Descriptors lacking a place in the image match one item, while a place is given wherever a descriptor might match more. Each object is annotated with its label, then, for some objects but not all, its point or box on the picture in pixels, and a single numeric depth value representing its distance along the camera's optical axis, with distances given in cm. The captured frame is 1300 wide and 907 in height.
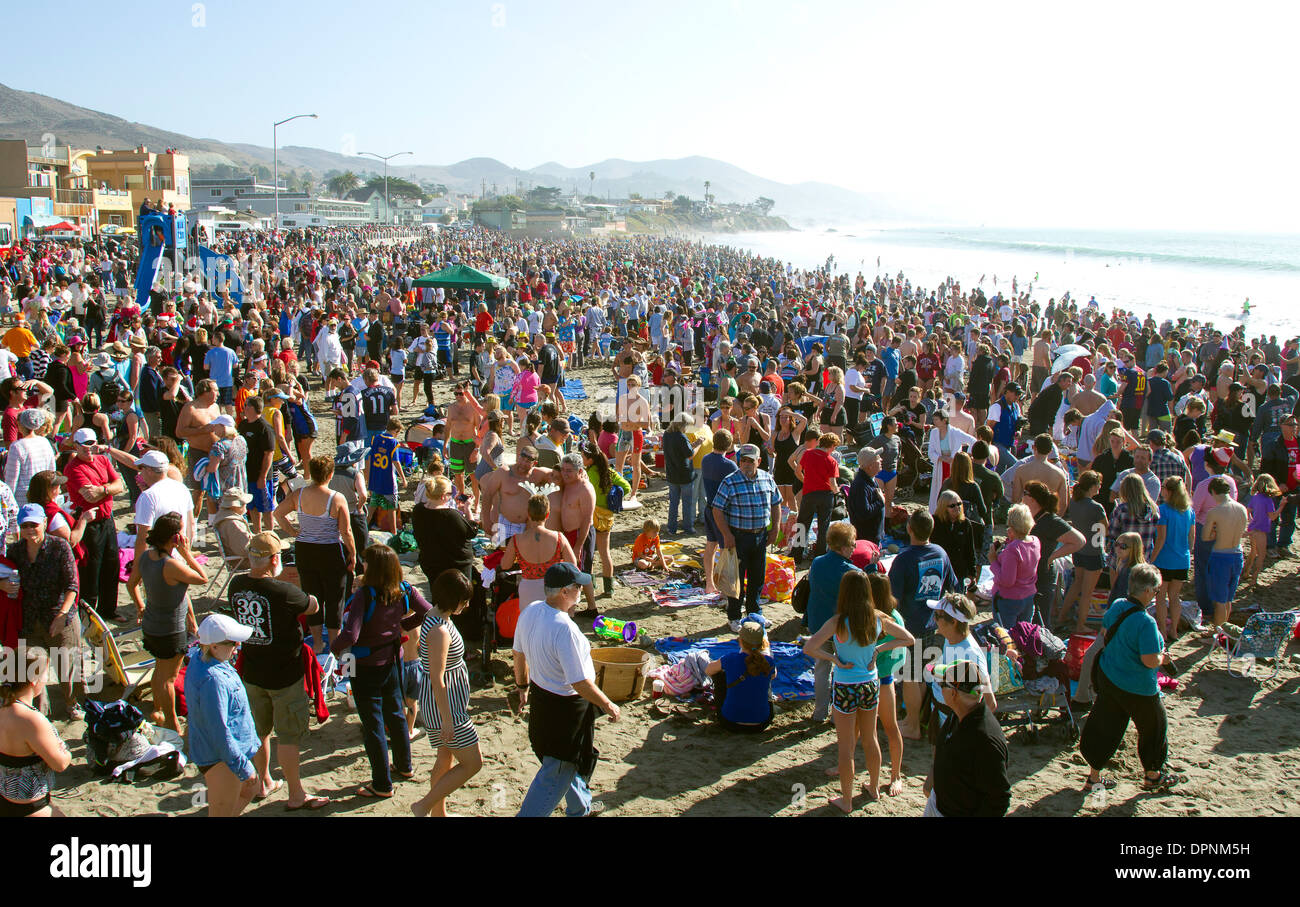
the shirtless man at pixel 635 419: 1007
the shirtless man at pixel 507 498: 642
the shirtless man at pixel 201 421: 788
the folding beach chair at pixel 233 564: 652
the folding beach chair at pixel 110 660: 547
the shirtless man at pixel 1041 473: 723
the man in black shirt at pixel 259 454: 780
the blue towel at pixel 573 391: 1643
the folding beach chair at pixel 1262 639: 632
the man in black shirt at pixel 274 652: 429
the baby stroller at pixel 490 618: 600
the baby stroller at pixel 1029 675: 563
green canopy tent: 2073
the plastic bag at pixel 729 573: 696
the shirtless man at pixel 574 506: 647
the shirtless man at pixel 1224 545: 679
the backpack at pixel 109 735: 477
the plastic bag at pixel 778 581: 764
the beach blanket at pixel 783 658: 601
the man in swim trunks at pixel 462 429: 895
